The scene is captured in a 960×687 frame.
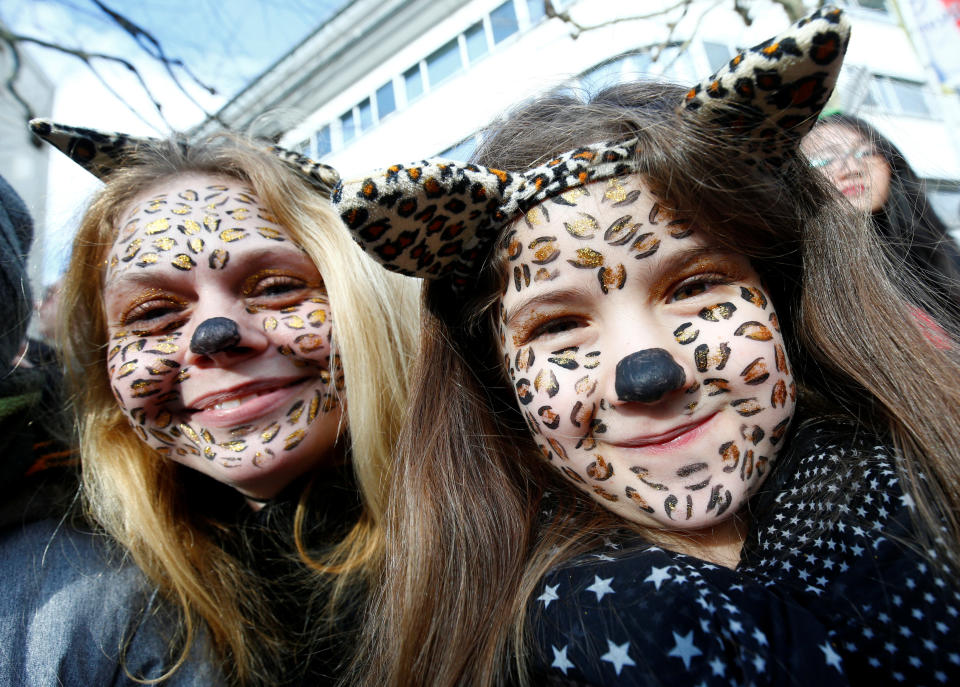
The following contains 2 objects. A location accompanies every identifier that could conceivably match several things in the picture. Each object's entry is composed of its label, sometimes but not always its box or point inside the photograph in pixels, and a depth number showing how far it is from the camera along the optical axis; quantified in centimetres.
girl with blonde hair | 34
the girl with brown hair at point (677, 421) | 21
